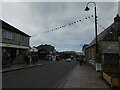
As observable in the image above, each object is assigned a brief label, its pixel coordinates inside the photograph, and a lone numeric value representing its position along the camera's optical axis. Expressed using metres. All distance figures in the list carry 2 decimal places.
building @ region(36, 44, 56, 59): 32.74
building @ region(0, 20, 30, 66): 14.25
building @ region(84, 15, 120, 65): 10.95
